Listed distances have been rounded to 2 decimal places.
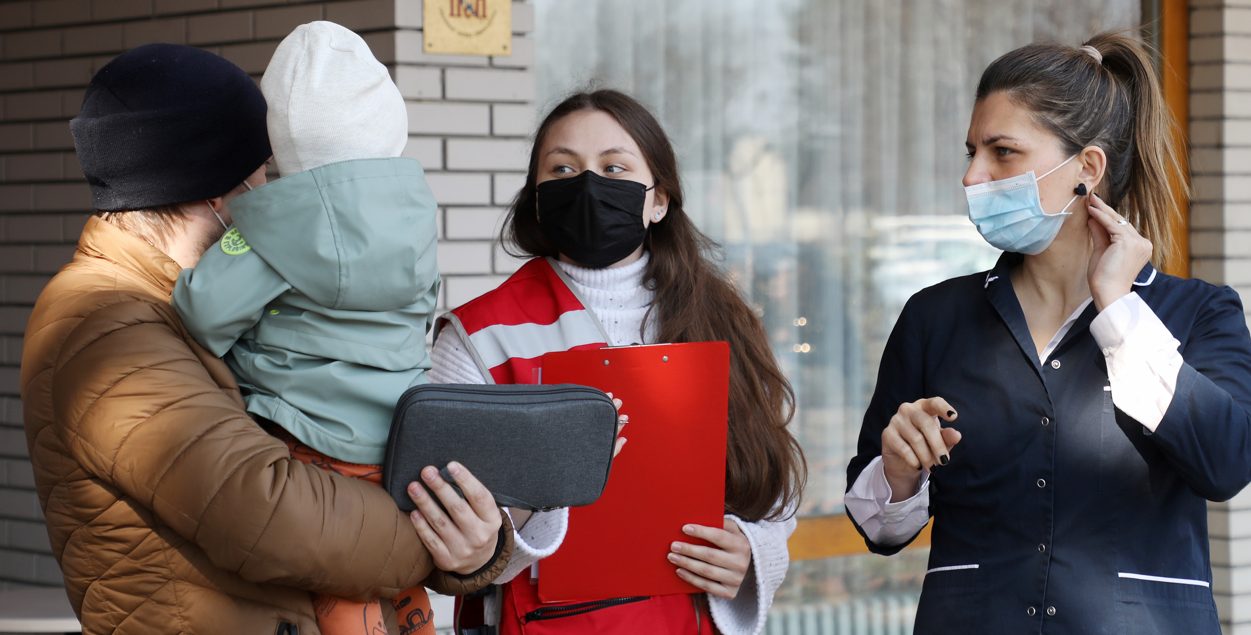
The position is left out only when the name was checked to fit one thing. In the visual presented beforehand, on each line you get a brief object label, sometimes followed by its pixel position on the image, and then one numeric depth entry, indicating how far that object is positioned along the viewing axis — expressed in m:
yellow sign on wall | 3.81
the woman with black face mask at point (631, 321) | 2.38
